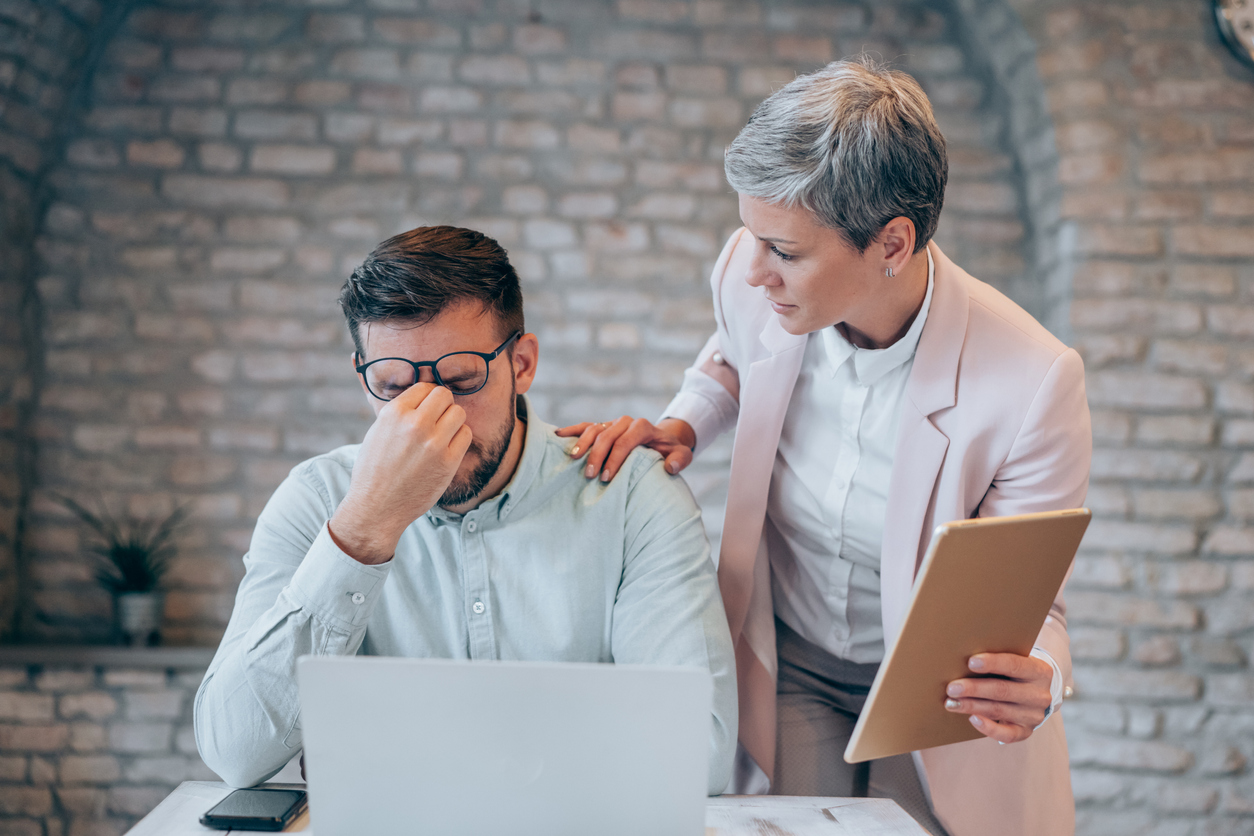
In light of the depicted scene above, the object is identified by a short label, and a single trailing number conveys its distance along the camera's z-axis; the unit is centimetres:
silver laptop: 77
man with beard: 117
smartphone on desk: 101
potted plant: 267
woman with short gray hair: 120
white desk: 102
